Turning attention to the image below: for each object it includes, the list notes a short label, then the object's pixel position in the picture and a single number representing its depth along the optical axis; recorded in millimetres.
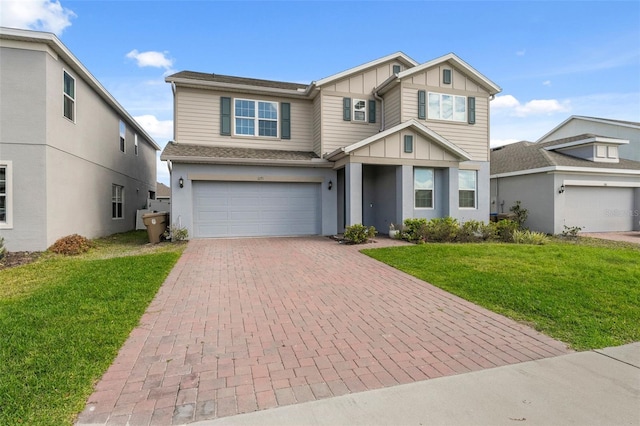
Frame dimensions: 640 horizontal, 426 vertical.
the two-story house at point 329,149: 12906
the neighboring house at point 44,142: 9727
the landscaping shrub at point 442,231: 12117
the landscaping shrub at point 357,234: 11641
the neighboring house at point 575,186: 15812
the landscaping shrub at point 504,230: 13180
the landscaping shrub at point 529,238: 12141
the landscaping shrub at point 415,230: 12078
